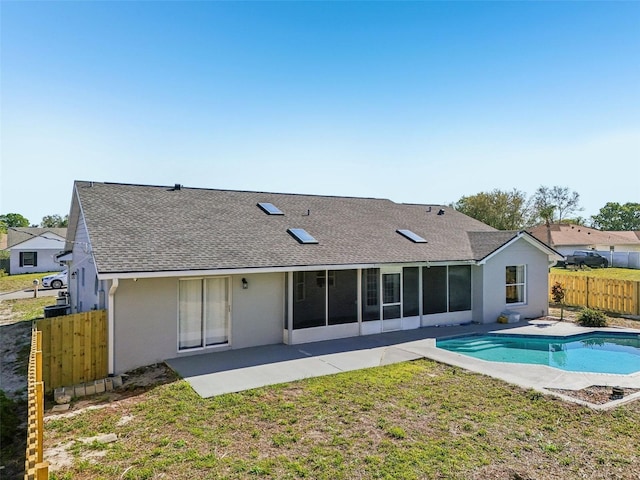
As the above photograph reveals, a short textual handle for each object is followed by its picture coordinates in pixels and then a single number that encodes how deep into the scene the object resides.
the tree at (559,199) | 58.78
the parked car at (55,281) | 29.91
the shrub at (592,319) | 15.77
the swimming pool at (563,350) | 11.61
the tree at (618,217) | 84.25
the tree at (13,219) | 94.21
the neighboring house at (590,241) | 41.99
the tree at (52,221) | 93.16
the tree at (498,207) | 46.91
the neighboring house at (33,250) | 40.72
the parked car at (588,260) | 39.72
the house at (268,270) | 10.41
